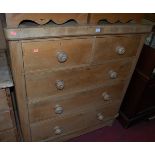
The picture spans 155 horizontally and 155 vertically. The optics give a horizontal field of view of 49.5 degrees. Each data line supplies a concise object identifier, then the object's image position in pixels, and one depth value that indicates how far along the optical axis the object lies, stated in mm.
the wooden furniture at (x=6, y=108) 957
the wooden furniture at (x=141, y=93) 1372
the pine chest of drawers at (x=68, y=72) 864
